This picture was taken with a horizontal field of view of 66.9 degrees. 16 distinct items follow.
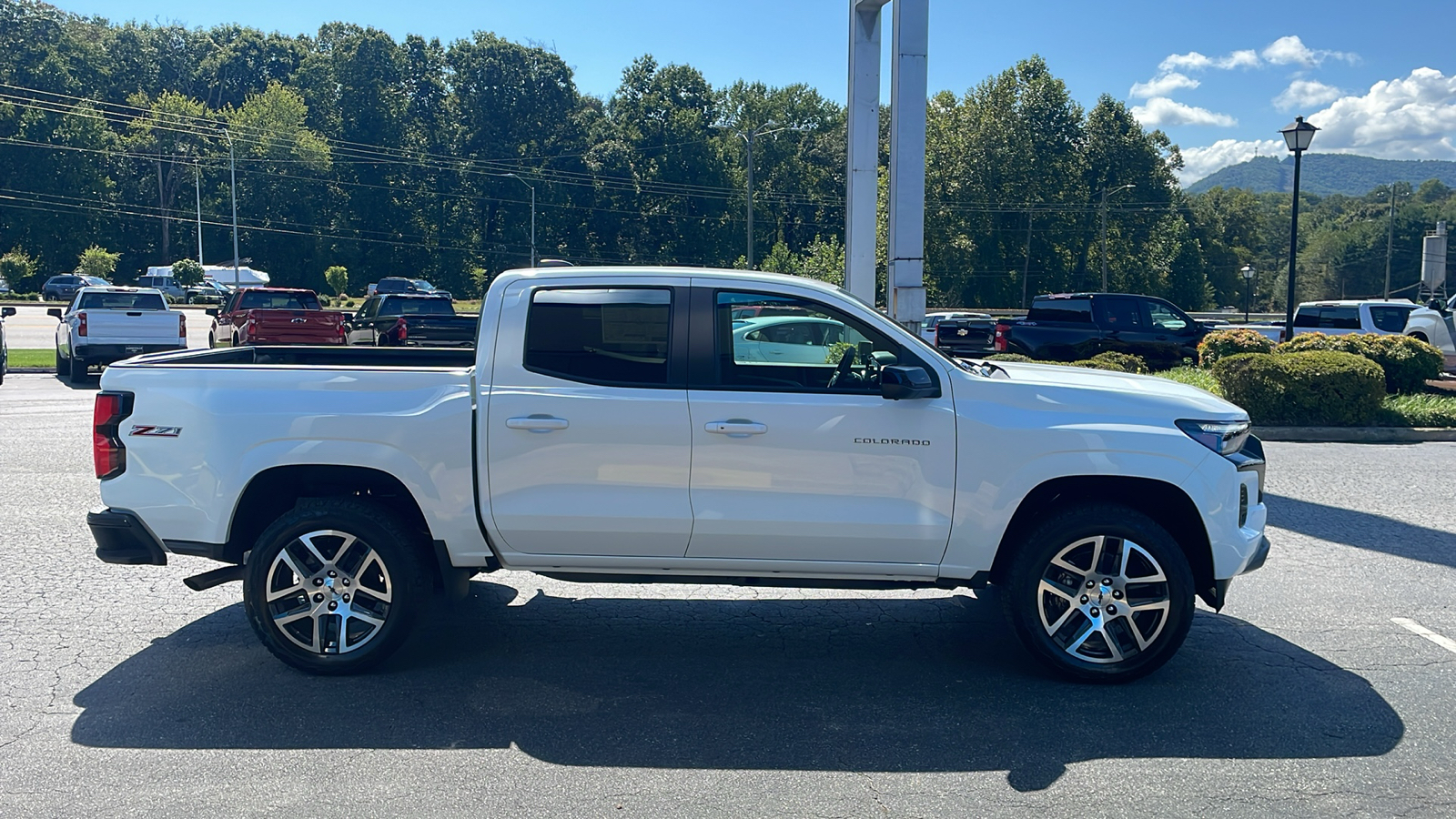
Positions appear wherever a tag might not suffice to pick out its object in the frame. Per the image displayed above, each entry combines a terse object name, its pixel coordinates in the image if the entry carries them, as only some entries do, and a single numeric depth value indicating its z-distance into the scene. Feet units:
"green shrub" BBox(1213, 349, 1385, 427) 47.44
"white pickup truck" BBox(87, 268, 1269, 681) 16.21
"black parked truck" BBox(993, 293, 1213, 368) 70.08
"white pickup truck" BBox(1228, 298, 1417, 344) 77.10
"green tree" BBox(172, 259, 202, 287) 222.07
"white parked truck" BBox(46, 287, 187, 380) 64.49
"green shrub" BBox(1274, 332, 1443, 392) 55.83
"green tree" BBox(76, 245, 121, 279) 234.38
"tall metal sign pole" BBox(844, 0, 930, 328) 41.91
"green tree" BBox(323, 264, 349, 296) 239.50
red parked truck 74.02
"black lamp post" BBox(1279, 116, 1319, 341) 73.46
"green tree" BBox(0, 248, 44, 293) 224.94
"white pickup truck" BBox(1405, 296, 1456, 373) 73.77
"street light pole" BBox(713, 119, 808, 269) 142.23
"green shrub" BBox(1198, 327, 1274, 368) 58.85
